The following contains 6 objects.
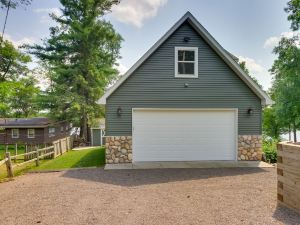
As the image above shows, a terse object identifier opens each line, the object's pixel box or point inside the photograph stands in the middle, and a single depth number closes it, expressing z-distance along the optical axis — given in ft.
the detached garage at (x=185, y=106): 34.19
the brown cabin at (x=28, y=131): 87.66
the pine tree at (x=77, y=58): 74.69
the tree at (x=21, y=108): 120.06
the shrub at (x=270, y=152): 38.19
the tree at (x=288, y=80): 69.92
